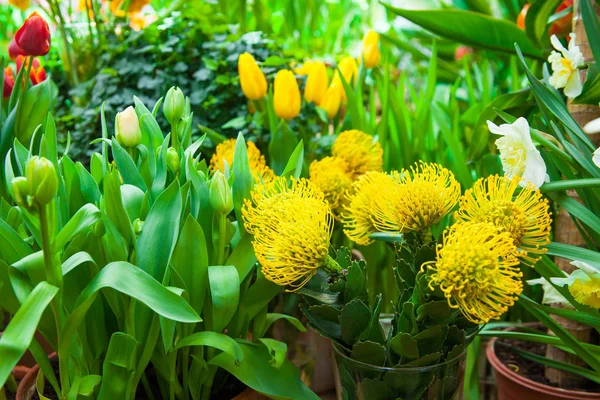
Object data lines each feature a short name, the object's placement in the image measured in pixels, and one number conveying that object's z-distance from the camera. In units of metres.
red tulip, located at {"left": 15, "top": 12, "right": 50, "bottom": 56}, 0.76
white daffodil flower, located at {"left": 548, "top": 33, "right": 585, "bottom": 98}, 0.72
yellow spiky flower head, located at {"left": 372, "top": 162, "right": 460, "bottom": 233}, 0.56
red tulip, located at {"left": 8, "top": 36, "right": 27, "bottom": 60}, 0.89
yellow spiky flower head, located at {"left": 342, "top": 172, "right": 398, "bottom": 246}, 0.60
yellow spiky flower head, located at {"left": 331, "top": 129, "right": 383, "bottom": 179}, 0.86
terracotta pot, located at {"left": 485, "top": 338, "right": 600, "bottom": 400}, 0.76
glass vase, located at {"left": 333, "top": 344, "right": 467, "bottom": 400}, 0.55
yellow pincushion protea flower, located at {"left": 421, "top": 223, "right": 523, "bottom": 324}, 0.48
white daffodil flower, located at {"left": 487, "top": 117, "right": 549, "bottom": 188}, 0.60
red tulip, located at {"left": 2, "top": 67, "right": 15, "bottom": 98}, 0.90
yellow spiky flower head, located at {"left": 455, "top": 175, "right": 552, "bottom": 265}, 0.54
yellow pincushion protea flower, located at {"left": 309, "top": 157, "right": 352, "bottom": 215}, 0.79
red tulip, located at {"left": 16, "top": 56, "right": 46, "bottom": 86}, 0.93
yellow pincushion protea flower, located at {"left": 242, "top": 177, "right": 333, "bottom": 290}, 0.56
